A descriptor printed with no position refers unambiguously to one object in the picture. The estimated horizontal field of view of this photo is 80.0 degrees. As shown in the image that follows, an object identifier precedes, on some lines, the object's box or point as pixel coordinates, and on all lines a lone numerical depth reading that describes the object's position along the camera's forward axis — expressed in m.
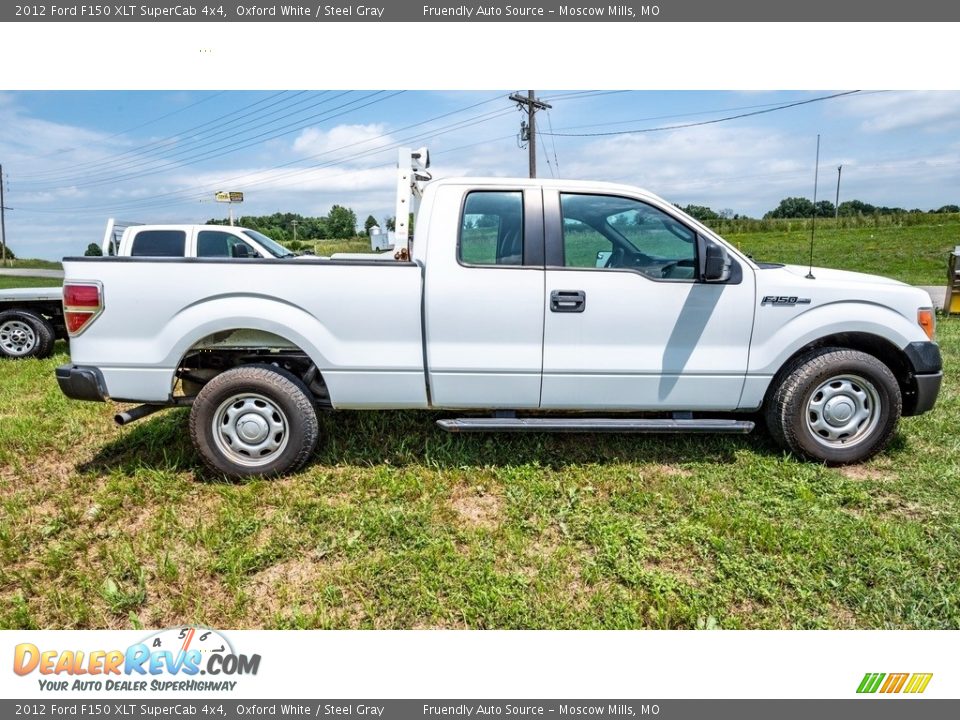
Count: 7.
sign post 12.56
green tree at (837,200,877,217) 29.98
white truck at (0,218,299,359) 7.71
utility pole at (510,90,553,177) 19.48
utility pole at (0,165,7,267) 41.75
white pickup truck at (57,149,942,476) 3.59
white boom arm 4.58
